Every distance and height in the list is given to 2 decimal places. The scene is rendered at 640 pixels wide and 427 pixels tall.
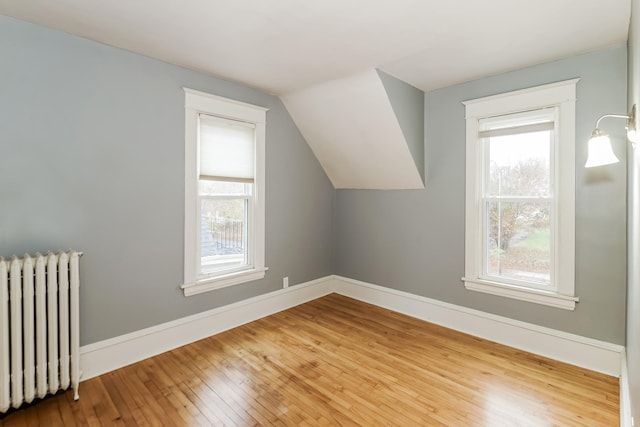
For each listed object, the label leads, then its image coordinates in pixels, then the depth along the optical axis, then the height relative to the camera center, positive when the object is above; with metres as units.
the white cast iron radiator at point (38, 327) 1.93 -0.74
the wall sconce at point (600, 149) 2.00 +0.41
